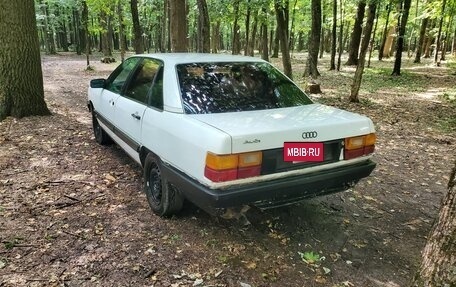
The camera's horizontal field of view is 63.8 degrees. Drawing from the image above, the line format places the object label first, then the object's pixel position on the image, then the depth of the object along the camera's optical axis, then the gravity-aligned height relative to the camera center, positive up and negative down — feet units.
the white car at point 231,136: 9.56 -2.48
